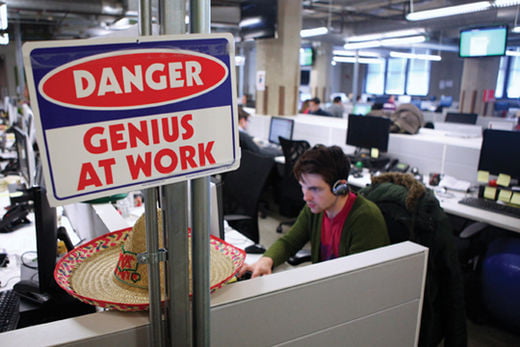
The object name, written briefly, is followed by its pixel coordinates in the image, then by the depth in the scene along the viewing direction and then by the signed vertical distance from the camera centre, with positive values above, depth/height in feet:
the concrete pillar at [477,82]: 35.65 +0.26
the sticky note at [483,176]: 11.27 -2.40
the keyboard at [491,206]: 9.78 -2.86
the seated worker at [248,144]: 15.70 -2.42
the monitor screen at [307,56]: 39.19 +2.18
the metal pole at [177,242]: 2.43 -1.04
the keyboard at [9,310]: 4.47 -2.63
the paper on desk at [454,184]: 11.82 -2.78
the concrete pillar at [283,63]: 20.01 +0.75
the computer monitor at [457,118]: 25.67 -2.00
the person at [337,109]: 28.73 -1.91
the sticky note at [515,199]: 10.19 -2.68
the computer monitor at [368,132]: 14.23 -1.71
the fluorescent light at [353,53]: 44.45 +2.99
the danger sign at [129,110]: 2.17 -0.20
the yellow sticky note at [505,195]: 10.38 -2.65
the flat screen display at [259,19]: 19.48 +2.75
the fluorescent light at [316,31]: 23.95 +2.75
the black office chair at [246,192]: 9.94 -2.77
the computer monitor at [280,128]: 18.14 -2.16
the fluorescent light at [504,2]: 15.54 +3.08
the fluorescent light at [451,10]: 15.90 +2.91
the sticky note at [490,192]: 10.76 -2.68
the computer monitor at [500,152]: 10.56 -1.68
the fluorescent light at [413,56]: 38.09 +2.50
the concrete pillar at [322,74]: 42.32 +0.64
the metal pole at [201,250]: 2.60 -1.14
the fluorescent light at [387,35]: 25.12 +2.85
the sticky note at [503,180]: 10.72 -2.35
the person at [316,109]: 25.09 -1.71
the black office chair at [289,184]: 14.08 -3.53
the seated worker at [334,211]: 5.94 -1.87
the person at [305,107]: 27.08 -1.78
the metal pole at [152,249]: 2.49 -1.08
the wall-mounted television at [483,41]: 19.95 +2.10
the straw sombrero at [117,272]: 3.24 -1.67
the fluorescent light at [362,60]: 46.64 +2.48
